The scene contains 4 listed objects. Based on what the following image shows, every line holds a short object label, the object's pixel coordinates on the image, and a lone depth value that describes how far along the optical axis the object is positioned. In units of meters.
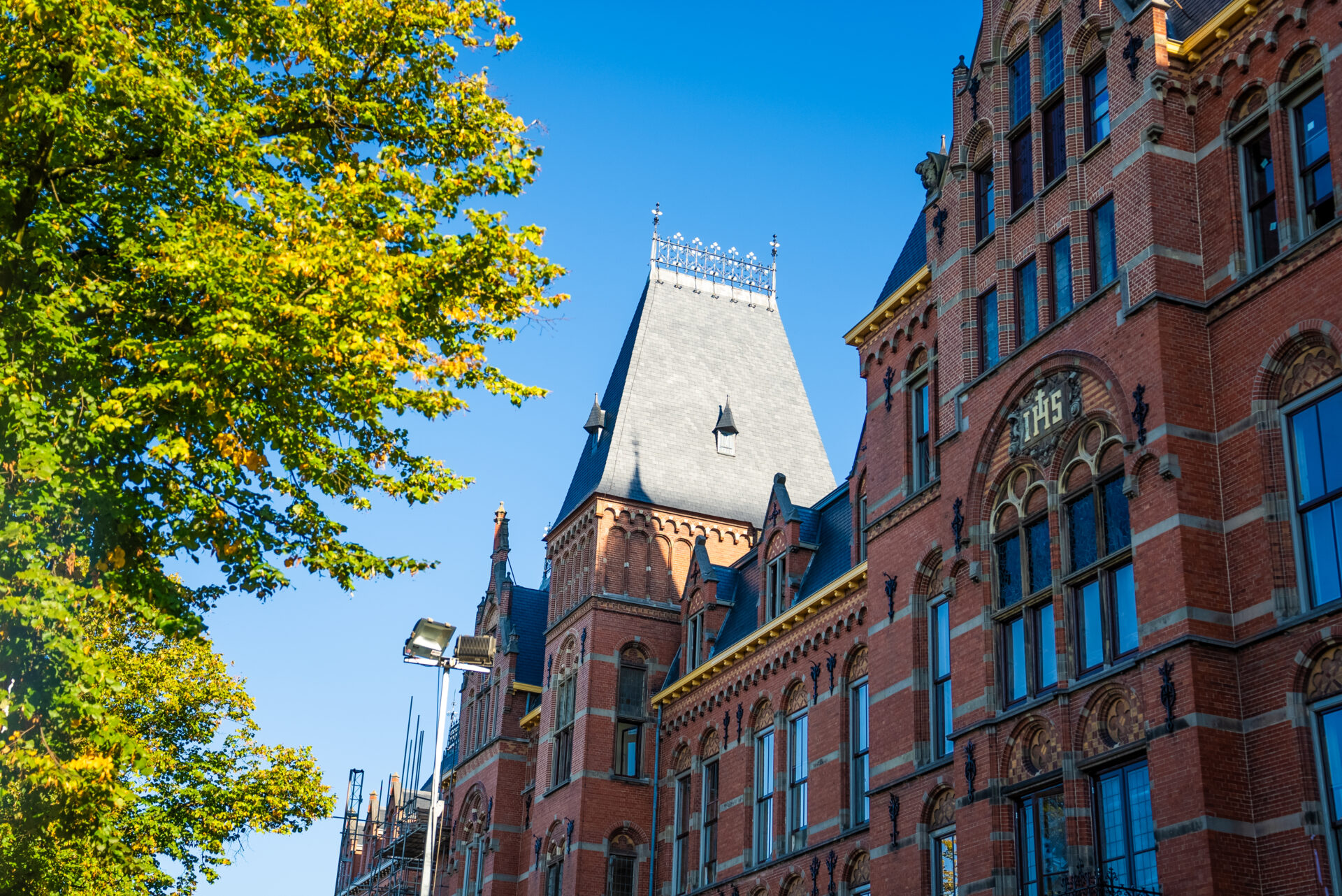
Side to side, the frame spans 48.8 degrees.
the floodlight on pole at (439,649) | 21.61
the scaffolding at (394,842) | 53.21
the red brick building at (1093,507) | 16.66
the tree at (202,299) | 14.95
